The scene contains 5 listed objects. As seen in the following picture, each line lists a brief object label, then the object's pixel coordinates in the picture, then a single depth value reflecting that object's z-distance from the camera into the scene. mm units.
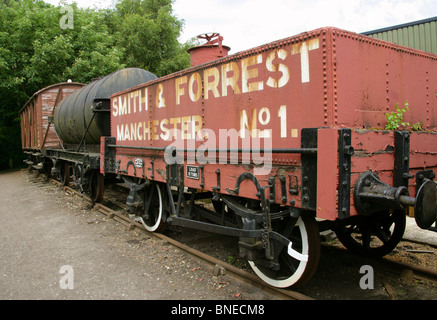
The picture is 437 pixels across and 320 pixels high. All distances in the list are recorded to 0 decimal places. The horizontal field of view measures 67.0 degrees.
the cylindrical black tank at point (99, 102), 7590
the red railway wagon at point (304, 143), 2668
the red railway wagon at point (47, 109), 12703
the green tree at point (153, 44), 23922
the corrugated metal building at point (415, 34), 9898
